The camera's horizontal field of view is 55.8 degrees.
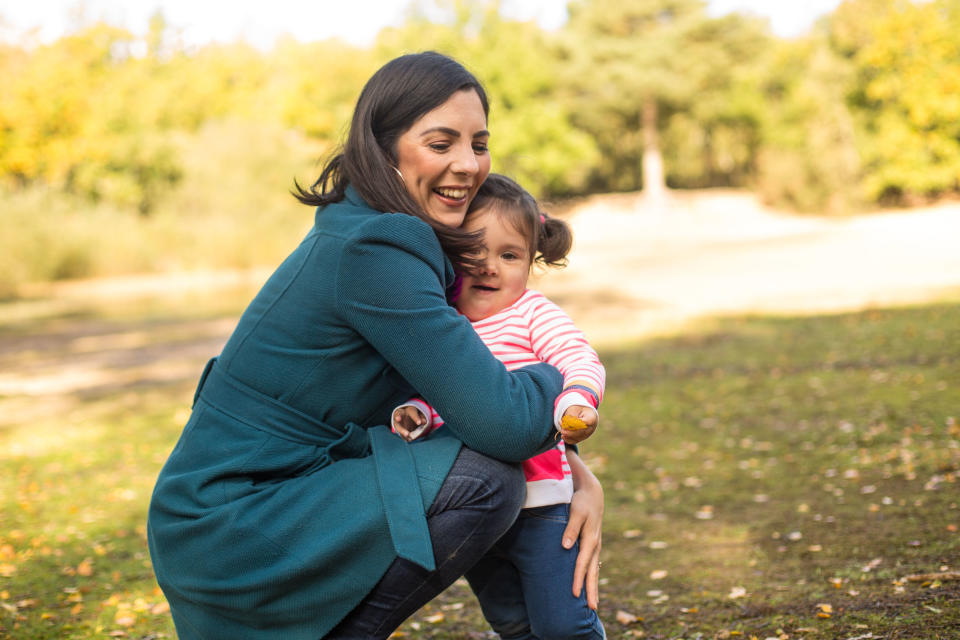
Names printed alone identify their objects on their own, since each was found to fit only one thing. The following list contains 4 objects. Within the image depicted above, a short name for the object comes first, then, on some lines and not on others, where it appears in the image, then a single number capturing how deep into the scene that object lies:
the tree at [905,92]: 32.09
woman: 2.07
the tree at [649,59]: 42.78
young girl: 2.33
